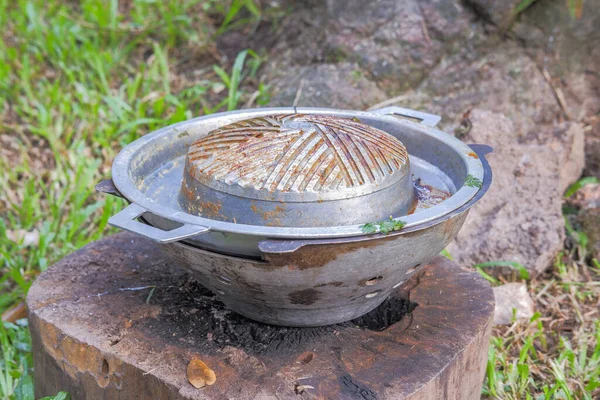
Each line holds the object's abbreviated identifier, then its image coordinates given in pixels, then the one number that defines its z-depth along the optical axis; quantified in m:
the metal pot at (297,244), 1.43
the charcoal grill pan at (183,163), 1.43
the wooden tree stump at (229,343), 1.68
